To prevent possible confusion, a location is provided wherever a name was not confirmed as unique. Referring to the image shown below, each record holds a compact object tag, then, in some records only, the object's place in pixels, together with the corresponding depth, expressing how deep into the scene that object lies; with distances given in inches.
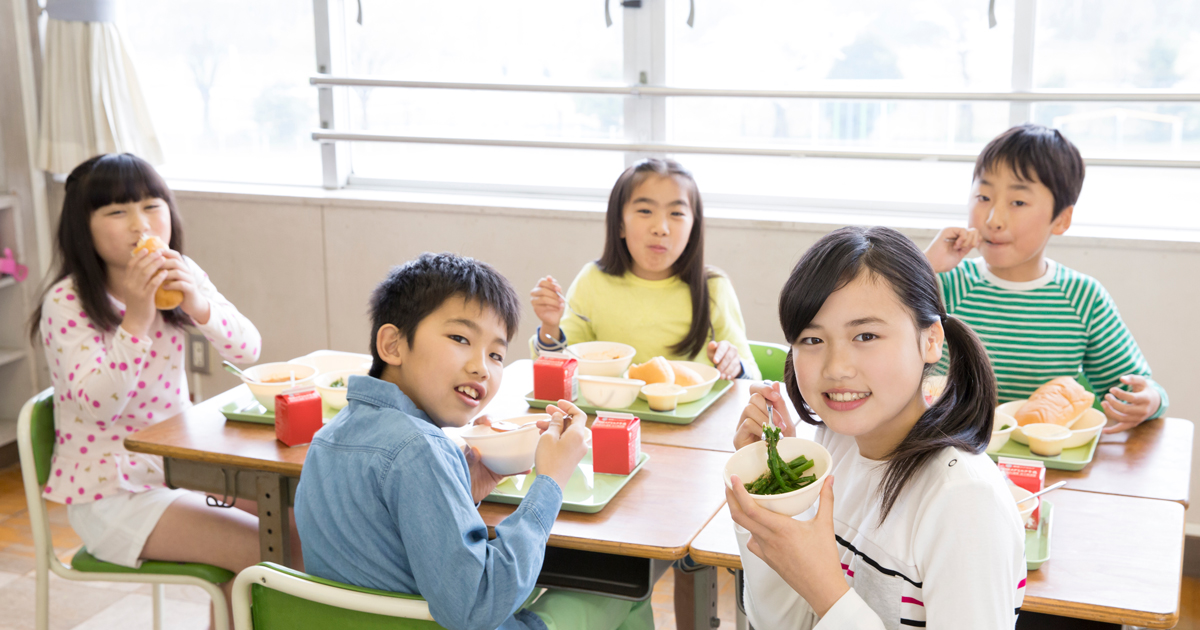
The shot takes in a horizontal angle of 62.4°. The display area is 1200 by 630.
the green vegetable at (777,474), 48.5
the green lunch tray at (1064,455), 67.1
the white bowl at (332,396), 78.6
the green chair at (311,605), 47.9
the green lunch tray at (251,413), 78.1
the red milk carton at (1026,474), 59.8
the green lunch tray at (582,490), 61.6
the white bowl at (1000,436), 68.7
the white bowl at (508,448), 62.4
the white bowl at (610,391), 79.7
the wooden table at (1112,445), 64.9
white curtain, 133.3
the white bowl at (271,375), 78.3
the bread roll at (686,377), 83.9
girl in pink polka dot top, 80.3
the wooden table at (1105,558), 49.5
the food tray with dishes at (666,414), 78.7
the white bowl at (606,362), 85.1
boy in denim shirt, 50.4
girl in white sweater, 42.7
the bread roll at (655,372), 82.6
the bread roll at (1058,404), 70.9
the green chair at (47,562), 76.5
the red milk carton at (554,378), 80.7
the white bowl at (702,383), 82.0
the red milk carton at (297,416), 72.4
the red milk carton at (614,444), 66.2
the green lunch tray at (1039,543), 52.8
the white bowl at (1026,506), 55.7
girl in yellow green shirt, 97.5
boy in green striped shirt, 82.3
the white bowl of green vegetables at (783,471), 46.4
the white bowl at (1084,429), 69.9
